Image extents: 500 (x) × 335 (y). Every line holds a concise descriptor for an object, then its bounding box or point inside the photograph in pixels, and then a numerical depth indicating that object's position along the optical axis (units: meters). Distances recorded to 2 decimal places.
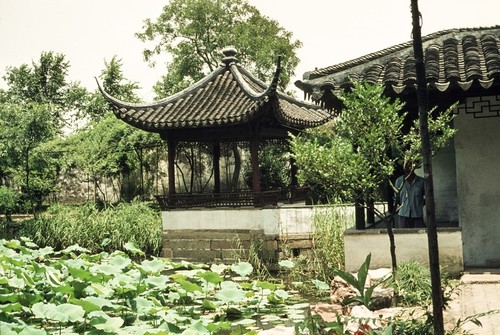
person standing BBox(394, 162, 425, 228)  7.74
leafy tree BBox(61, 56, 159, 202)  18.16
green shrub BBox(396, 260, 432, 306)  6.05
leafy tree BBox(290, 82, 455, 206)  5.97
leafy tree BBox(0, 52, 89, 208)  16.92
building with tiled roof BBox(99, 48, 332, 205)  12.14
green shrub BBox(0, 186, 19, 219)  17.45
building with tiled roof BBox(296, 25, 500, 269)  7.19
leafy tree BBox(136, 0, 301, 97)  22.19
